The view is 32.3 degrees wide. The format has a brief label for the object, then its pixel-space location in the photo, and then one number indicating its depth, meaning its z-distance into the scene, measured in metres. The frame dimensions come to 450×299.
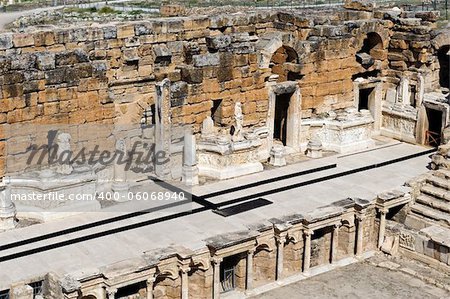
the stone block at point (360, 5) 29.78
